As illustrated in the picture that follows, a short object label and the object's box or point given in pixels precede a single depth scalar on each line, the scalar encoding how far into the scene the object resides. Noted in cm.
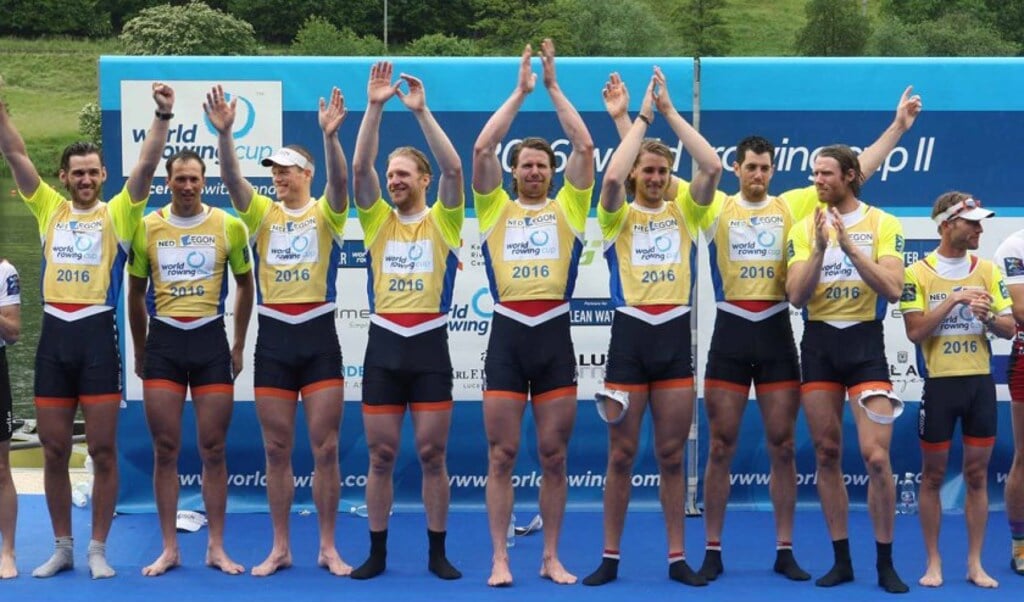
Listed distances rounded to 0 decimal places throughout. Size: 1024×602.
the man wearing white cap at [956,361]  656
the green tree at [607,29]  5922
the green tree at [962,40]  5525
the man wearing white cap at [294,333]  679
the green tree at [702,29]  6494
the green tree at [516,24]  5997
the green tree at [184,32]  4853
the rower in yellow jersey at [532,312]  660
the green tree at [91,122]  3784
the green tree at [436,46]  5597
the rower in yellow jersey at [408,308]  663
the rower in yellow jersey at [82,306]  660
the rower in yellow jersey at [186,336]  677
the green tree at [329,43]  5823
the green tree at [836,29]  6022
